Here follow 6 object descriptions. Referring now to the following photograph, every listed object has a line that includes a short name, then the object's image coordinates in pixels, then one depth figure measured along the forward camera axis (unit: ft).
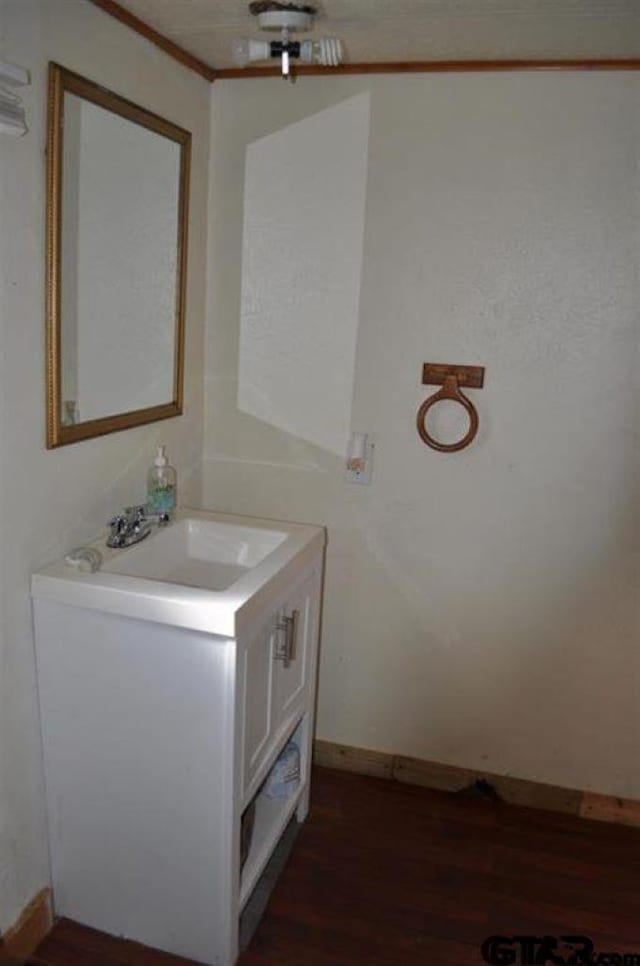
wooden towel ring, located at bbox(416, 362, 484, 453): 6.84
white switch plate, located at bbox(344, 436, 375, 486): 7.27
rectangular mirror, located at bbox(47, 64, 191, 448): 5.09
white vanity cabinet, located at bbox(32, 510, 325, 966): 4.96
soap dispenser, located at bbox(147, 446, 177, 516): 6.54
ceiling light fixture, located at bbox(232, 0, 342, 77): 5.25
